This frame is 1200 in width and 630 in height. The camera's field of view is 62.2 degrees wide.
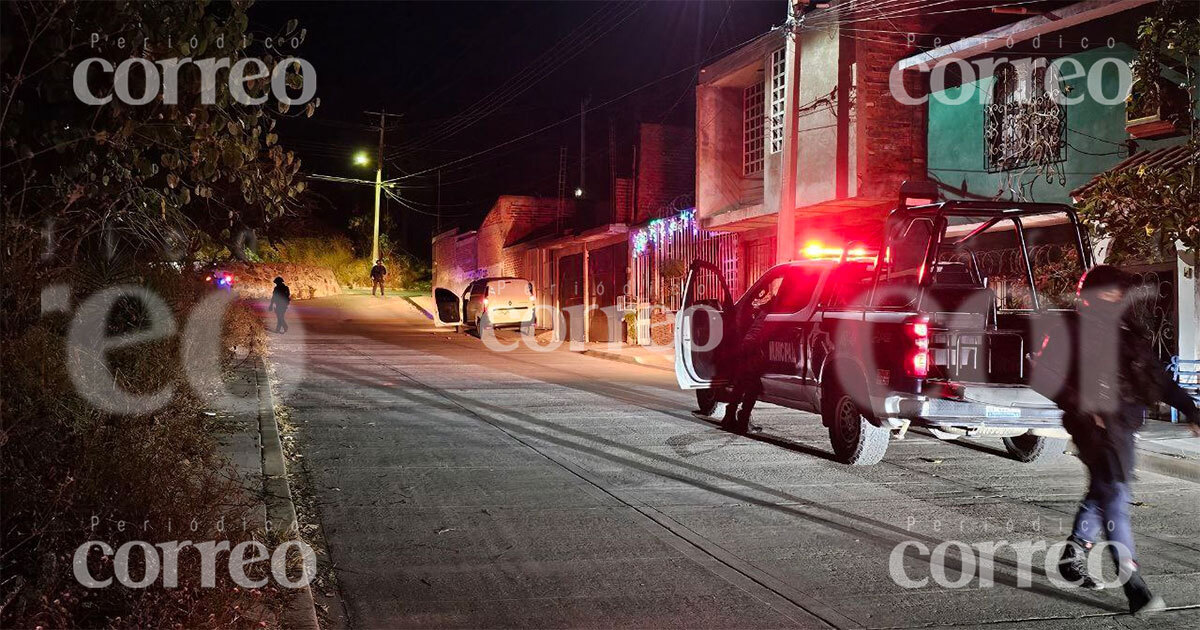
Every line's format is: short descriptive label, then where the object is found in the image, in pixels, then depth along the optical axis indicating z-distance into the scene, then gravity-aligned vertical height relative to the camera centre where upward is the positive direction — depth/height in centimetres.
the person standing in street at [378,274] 4497 +139
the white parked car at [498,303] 2928 +8
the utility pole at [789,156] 1634 +255
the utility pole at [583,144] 3516 +583
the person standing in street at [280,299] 2723 +12
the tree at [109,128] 520 +97
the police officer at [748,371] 1104 -70
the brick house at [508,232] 3965 +314
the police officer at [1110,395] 523 -43
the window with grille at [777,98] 2108 +451
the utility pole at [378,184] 4888 +610
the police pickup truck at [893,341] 812 -29
